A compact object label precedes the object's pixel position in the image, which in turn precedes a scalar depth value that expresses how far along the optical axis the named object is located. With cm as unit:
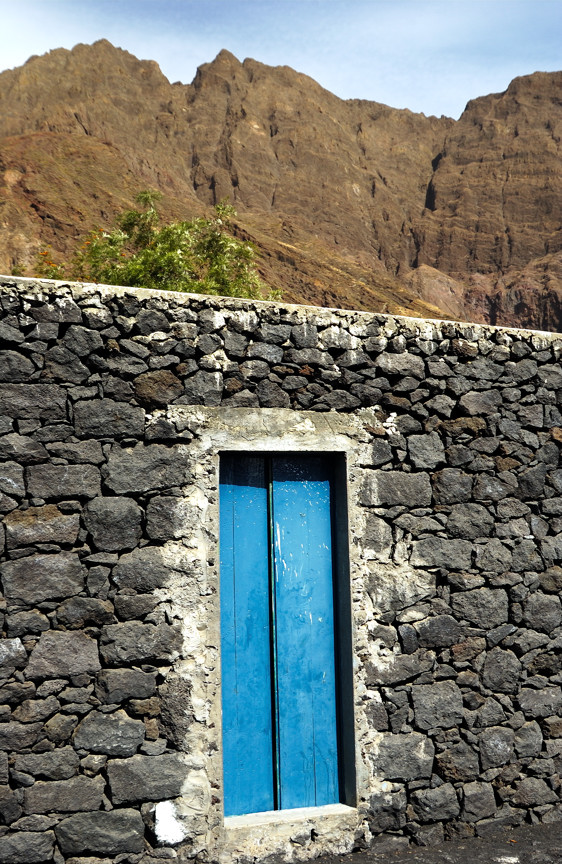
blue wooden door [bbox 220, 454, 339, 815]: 445
